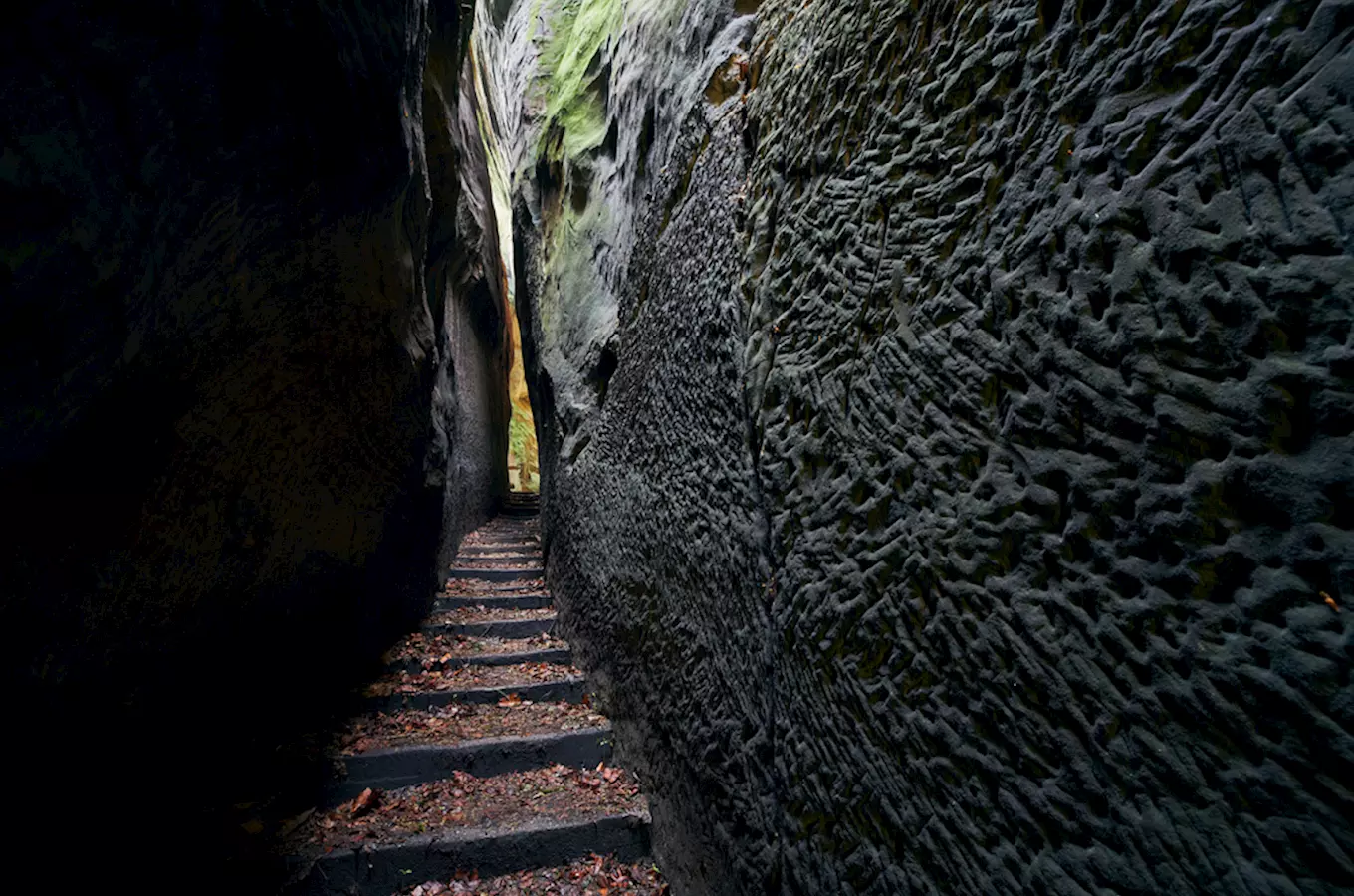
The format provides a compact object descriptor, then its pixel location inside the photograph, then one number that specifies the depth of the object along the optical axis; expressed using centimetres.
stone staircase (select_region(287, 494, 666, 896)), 214
